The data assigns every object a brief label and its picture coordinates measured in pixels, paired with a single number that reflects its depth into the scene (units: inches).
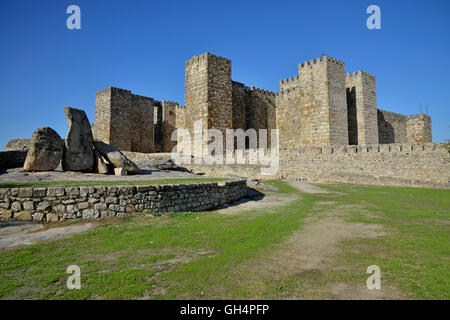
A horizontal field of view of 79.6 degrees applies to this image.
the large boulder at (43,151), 405.4
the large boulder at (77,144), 442.3
